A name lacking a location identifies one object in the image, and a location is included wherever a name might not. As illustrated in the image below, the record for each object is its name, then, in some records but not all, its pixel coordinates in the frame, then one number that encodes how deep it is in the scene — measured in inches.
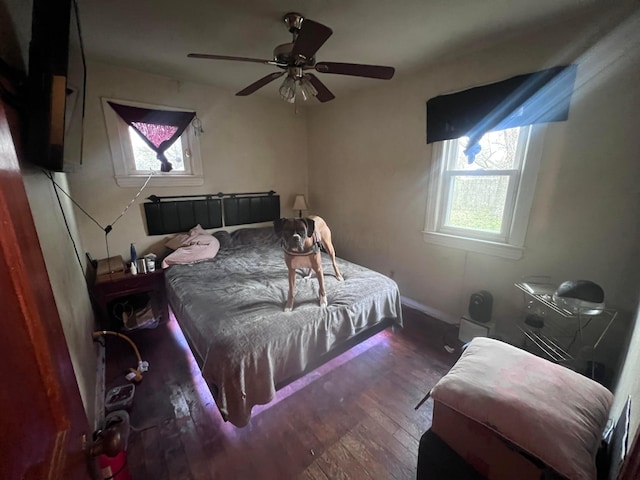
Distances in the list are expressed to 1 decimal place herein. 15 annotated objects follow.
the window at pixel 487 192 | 81.7
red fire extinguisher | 25.8
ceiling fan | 54.5
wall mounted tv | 33.2
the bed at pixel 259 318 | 58.6
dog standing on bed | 74.7
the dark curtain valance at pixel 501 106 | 71.7
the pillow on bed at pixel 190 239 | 118.0
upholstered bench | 30.8
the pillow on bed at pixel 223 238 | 129.8
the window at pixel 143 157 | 104.6
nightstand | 92.9
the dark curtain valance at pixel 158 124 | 104.8
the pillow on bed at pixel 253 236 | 136.1
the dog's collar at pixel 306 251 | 76.6
